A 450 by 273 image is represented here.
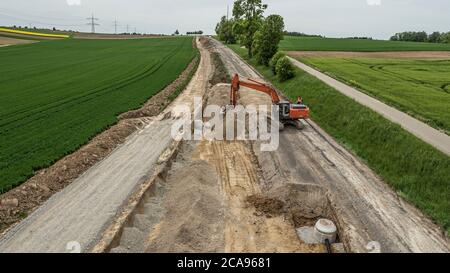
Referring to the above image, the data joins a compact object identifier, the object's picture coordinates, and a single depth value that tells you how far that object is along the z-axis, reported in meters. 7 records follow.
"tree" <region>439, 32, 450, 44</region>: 143.75
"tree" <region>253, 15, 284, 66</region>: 47.03
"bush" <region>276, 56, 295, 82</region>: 39.72
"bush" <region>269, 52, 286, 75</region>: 42.50
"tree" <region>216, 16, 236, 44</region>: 106.22
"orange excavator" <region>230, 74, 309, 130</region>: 22.73
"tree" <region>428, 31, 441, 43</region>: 152.00
